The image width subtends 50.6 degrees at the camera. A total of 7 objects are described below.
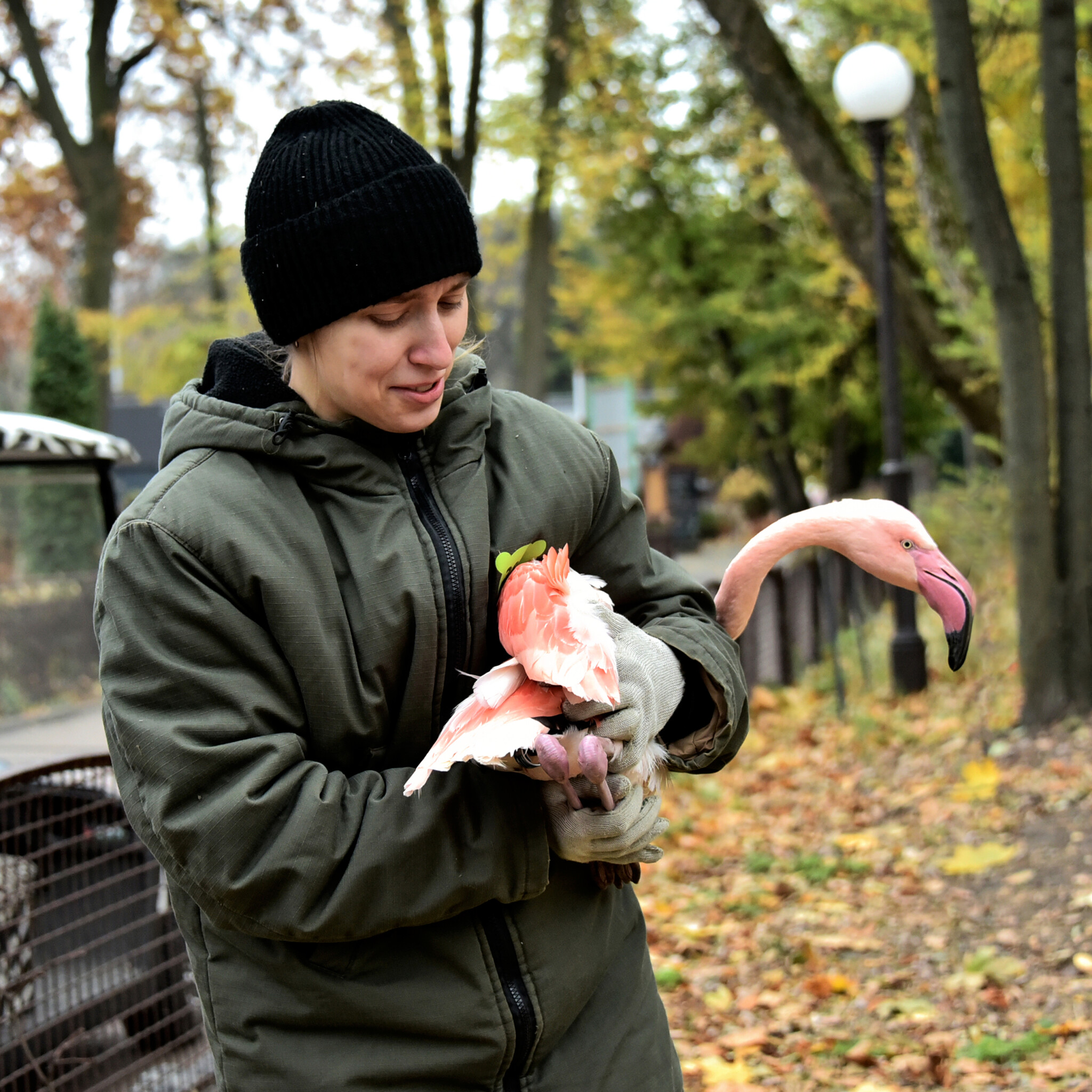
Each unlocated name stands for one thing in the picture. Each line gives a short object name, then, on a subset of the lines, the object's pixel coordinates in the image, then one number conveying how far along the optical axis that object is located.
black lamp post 8.81
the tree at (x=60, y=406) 17.16
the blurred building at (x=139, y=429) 41.06
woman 1.56
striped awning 5.63
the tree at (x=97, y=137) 16.36
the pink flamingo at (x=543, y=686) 1.57
